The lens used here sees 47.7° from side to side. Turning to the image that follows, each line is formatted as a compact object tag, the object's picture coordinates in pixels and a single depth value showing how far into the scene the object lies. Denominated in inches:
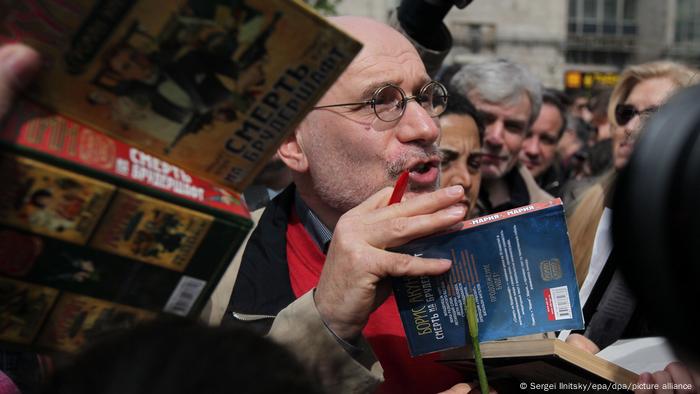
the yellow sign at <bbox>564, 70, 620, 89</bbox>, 806.7
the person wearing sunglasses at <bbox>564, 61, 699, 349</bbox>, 74.0
